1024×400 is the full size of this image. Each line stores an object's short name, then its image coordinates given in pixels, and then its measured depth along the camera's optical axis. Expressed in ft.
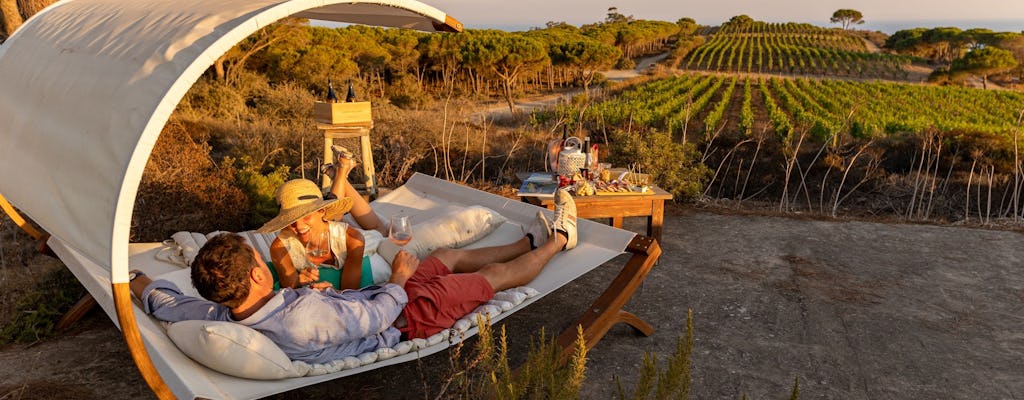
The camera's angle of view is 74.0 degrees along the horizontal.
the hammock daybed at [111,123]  6.12
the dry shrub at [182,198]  16.14
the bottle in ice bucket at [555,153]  15.48
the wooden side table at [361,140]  17.25
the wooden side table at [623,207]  14.16
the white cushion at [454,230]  11.35
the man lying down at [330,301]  6.70
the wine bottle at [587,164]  15.19
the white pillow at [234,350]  6.72
